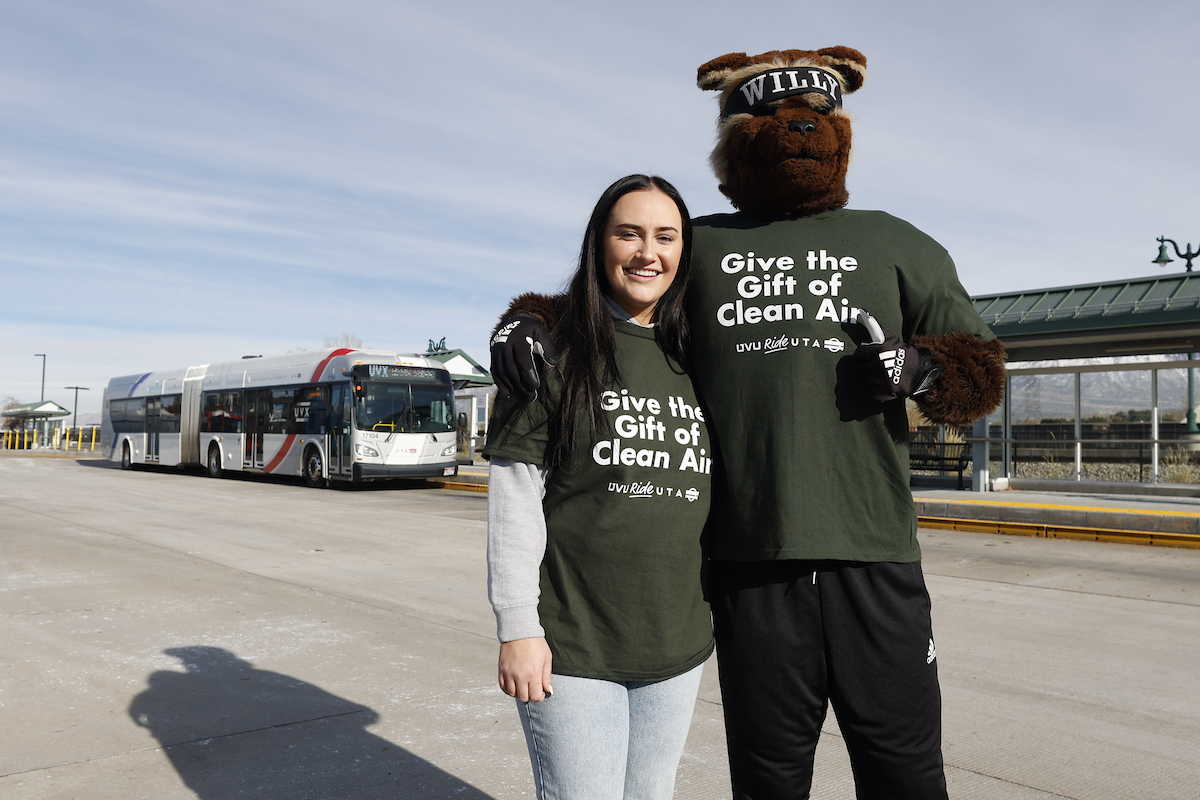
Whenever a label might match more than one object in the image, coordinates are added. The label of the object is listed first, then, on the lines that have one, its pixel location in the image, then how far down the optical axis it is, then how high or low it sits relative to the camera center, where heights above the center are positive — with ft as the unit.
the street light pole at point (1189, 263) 56.80 +15.56
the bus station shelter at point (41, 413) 163.02 +0.88
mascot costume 6.53 -0.25
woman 6.12 -0.80
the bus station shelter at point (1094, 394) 51.72 +2.99
